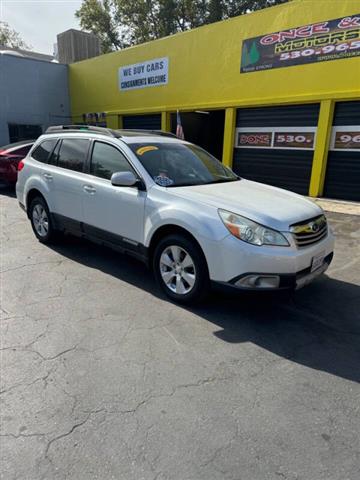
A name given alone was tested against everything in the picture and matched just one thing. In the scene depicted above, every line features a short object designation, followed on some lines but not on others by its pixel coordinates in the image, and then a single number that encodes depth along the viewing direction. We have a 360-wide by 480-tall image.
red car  9.99
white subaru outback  3.28
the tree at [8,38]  42.78
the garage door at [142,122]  14.62
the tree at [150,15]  27.75
